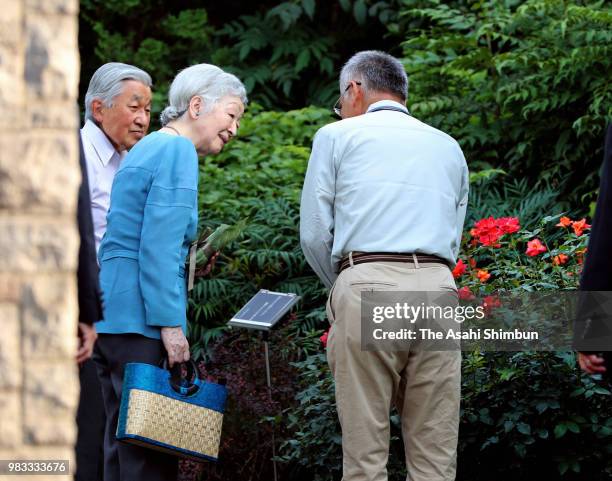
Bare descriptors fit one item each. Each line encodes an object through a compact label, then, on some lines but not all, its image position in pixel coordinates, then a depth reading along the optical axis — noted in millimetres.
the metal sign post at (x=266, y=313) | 11430
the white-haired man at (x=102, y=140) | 10219
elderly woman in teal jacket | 9273
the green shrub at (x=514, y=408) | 10648
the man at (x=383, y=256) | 9125
